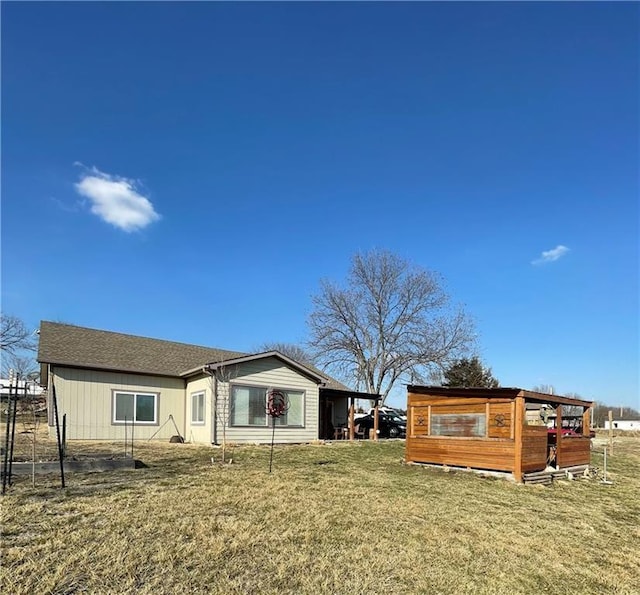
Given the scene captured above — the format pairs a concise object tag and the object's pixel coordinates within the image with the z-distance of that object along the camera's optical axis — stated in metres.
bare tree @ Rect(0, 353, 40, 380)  30.95
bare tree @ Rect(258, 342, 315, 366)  53.78
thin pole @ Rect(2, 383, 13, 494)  6.90
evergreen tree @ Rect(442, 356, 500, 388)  30.45
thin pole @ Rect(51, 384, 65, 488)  7.27
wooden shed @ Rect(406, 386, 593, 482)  11.78
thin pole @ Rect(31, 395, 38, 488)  7.66
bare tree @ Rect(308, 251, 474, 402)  33.81
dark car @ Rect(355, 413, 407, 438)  26.50
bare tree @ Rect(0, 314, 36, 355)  33.44
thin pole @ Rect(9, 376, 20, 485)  7.40
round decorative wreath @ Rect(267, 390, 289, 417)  13.10
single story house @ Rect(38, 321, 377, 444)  16.66
